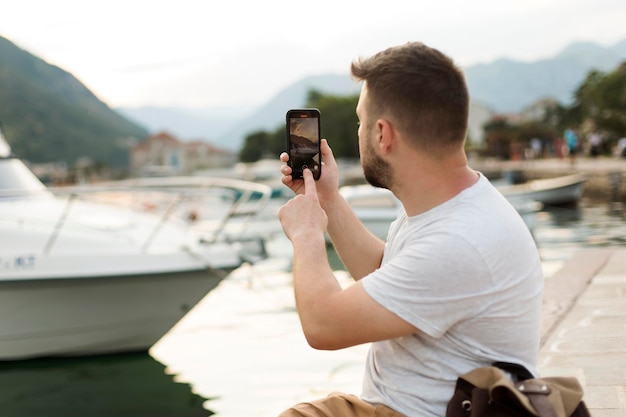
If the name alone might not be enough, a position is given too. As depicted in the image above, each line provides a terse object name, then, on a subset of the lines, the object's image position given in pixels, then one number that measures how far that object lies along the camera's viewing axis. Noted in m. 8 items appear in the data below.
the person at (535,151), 66.50
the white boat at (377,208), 18.42
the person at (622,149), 39.13
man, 1.95
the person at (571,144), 40.22
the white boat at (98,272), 7.50
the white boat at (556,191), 26.91
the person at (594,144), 47.72
